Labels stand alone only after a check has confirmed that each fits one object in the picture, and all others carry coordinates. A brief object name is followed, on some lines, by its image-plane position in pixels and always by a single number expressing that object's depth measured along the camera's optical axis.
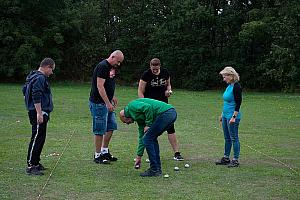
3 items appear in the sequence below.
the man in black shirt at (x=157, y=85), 8.02
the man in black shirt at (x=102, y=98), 7.69
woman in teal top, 7.65
